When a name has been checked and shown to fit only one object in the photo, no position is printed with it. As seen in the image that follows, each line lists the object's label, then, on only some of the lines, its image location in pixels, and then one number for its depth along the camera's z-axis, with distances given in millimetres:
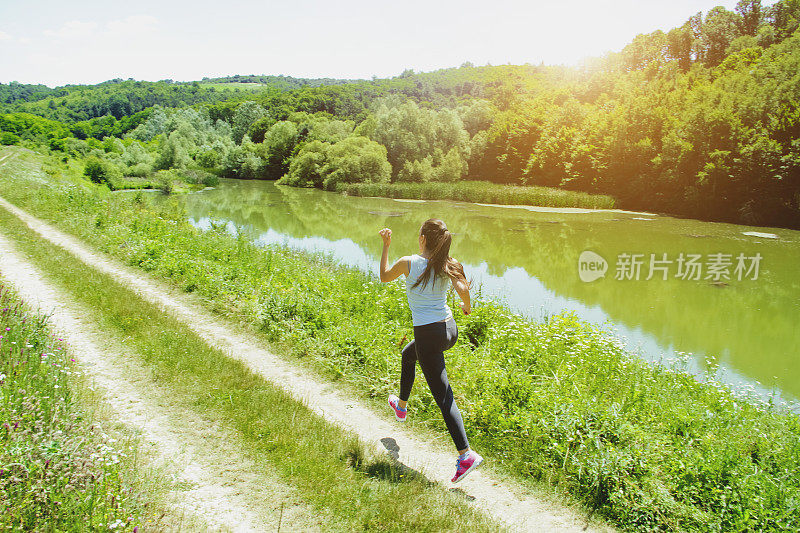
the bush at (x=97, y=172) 41438
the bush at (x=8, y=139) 55947
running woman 4016
